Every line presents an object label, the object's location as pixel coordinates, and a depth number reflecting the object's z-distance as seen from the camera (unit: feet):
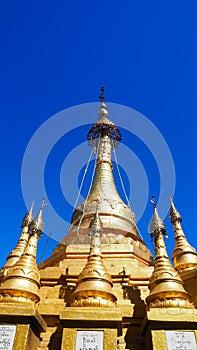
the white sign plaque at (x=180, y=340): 21.70
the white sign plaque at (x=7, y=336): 21.90
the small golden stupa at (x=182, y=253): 37.47
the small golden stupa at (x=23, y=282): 27.27
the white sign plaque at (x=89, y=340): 21.79
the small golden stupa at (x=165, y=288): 25.58
